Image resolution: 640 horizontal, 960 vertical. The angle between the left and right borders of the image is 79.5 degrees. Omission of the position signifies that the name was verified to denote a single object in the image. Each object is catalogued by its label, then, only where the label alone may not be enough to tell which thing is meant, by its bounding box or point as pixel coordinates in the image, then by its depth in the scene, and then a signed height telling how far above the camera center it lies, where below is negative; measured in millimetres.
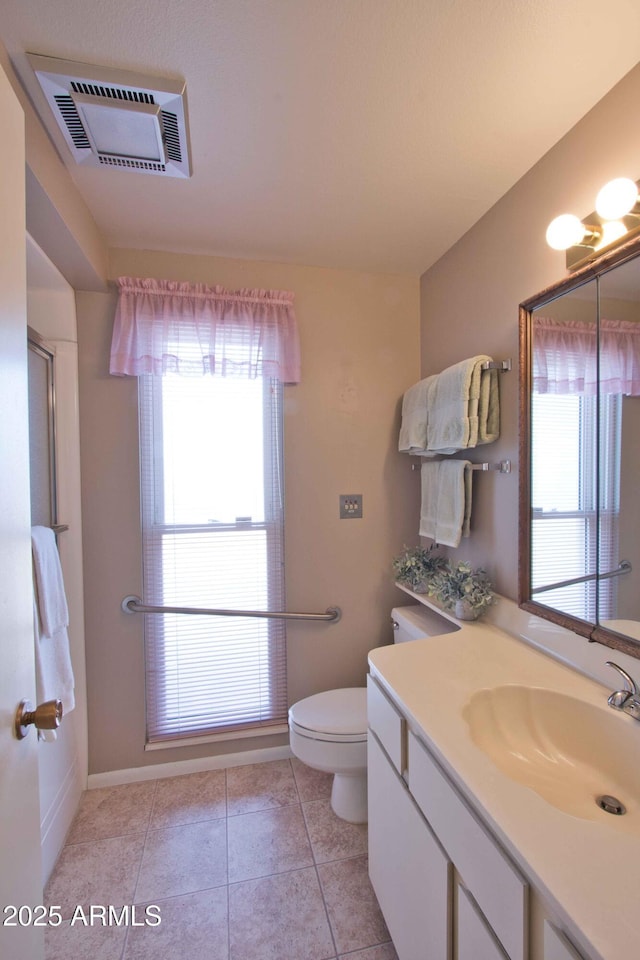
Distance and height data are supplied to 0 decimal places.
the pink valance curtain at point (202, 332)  1658 +624
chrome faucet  868 -533
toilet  1464 -1032
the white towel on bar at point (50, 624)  1250 -512
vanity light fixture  921 +630
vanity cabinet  618 -807
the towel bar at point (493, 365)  1396 +378
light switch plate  1939 -185
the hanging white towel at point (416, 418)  1719 +233
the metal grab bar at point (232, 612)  1723 -663
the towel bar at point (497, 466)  1390 +7
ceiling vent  946 +963
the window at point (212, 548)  1758 -362
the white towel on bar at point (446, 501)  1555 -140
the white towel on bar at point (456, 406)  1413 +239
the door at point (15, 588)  607 -198
